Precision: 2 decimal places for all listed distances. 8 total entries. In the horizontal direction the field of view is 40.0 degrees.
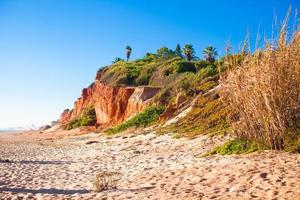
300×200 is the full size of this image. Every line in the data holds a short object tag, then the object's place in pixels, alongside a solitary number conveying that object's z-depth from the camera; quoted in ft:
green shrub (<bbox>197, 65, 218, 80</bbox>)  113.09
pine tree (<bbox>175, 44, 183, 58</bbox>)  310.12
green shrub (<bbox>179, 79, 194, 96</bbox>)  103.01
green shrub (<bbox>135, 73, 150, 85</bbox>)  153.92
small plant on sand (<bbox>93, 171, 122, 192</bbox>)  29.89
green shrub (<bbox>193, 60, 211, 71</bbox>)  144.46
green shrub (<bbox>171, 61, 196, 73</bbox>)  143.31
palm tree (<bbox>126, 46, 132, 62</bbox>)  263.62
